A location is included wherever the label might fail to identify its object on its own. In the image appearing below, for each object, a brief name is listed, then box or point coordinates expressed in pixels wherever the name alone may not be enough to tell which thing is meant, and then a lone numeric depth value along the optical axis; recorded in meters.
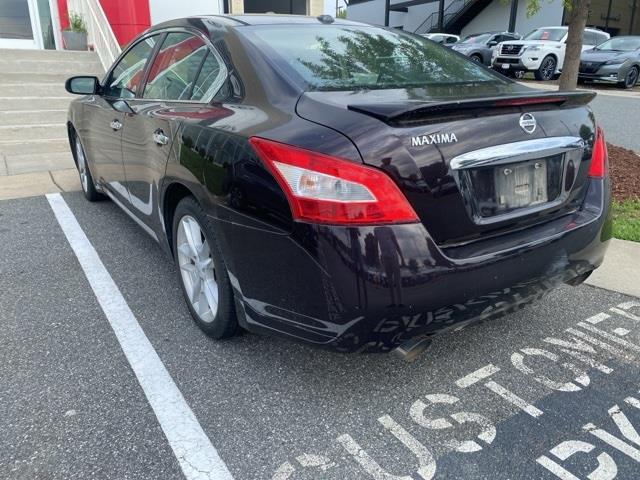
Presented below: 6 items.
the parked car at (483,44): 20.19
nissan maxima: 1.95
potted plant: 11.31
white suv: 17.12
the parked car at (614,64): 15.73
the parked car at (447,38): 23.61
